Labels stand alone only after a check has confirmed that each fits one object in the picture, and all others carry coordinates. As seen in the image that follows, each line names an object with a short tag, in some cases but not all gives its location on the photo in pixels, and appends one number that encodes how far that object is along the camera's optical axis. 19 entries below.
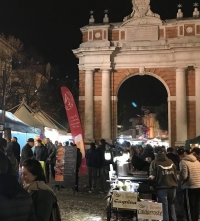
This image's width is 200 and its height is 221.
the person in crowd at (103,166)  12.07
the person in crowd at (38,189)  3.05
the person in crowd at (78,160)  11.76
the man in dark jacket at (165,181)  6.96
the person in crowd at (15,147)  11.44
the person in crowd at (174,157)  10.22
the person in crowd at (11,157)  6.94
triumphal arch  24.91
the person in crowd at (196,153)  7.80
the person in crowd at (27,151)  10.28
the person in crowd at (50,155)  13.47
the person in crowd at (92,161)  12.09
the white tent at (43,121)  20.05
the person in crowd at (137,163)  9.54
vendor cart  6.33
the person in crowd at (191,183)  7.41
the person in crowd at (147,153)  12.24
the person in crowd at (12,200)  2.57
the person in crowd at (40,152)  12.62
